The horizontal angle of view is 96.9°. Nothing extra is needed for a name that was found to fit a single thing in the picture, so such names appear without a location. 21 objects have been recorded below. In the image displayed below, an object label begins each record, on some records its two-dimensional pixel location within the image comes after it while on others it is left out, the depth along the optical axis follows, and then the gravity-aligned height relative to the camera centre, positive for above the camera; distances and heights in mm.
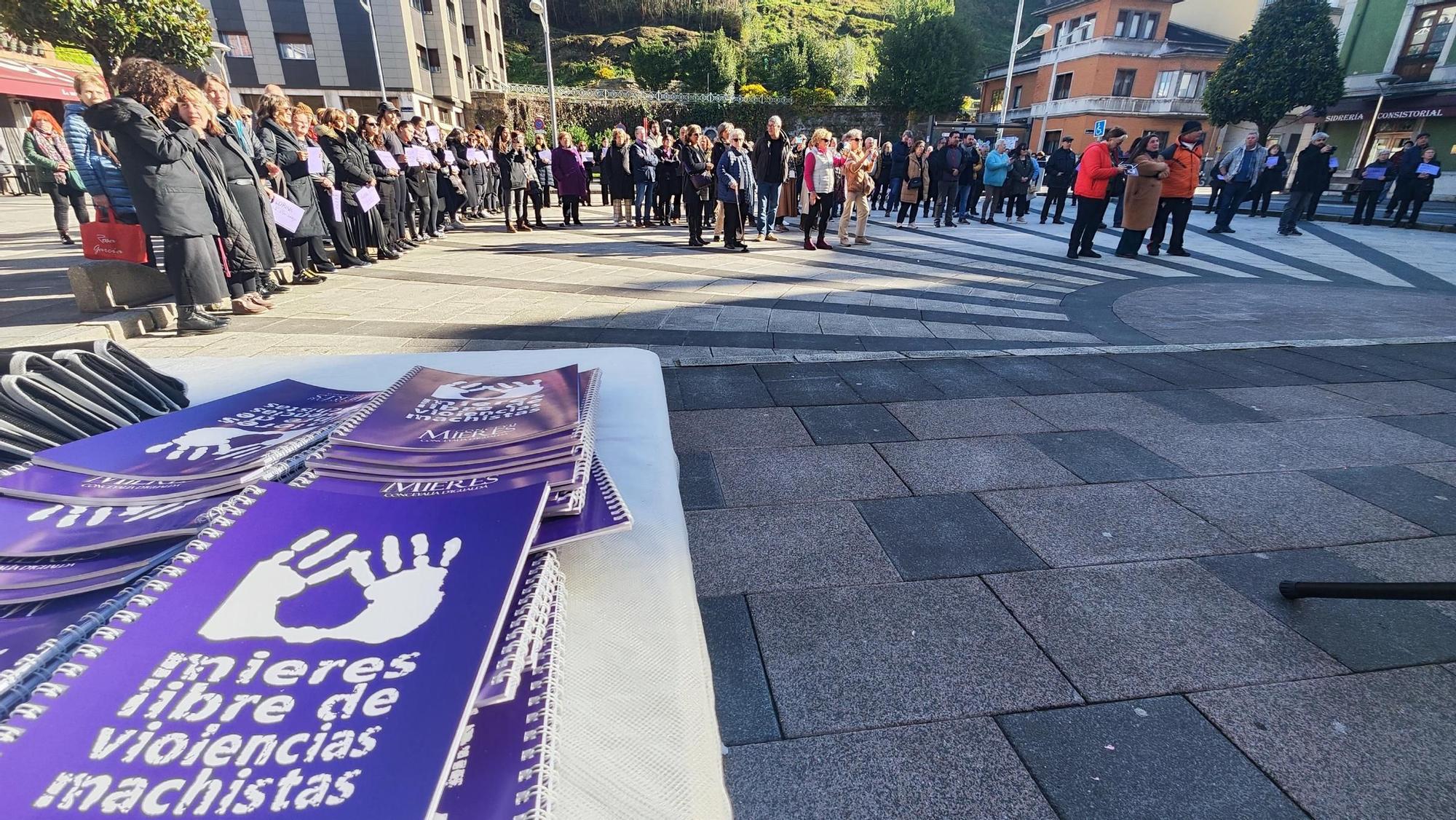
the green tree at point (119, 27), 16609 +2973
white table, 621 -567
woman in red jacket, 9117 -437
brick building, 40250 +5693
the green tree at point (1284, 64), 25766 +3647
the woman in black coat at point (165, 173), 4629 -196
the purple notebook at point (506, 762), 550 -522
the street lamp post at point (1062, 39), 42175 +7252
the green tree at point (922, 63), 42656 +5719
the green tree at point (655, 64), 48062 +6049
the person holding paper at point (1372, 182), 14047 -428
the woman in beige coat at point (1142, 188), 9312 -410
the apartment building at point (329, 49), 32000 +4586
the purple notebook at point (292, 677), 506 -463
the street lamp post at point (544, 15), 20586 +4156
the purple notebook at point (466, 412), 1157 -490
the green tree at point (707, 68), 48219 +5901
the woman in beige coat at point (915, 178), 13680 -469
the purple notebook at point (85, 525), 802 -465
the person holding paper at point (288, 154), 6703 -83
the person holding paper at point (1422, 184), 13414 -423
